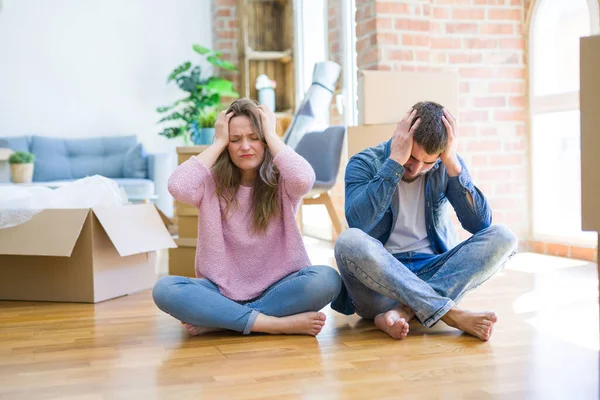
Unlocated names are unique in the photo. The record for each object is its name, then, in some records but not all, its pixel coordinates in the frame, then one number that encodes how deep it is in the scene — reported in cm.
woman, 204
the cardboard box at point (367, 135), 285
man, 189
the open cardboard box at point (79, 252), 260
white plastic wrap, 265
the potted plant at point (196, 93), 568
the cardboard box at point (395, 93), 286
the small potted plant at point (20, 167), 462
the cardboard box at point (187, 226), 337
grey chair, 416
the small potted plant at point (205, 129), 366
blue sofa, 554
